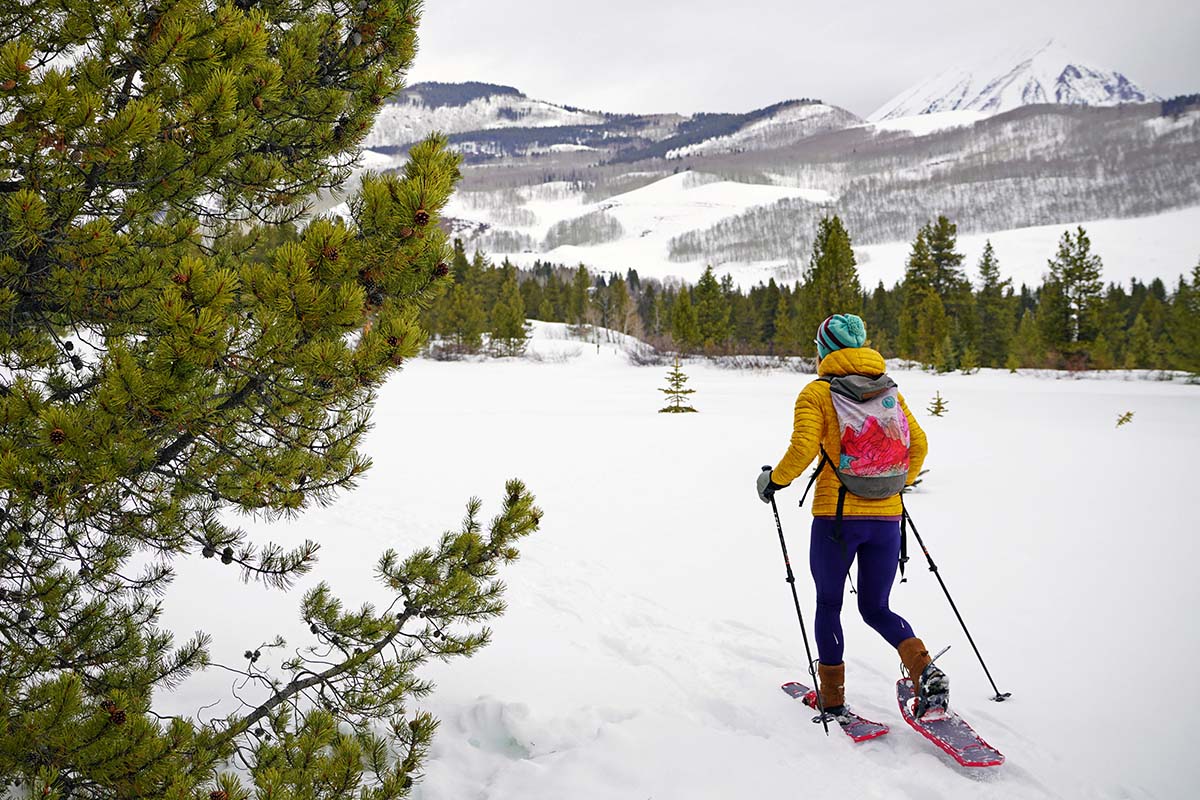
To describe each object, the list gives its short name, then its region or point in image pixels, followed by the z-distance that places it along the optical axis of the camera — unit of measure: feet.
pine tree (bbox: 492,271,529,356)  171.83
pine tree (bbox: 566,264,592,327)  247.70
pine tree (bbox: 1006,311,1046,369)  128.67
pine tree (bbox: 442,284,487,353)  172.59
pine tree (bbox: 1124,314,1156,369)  123.75
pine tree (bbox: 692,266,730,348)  179.52
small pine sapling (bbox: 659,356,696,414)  69.05
